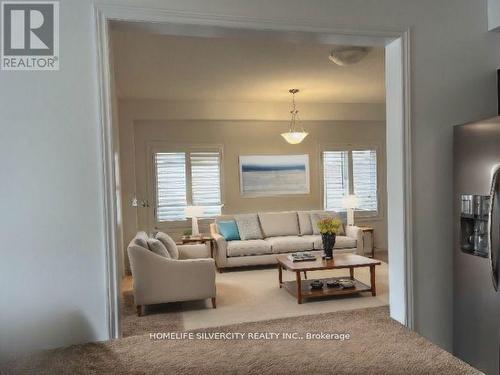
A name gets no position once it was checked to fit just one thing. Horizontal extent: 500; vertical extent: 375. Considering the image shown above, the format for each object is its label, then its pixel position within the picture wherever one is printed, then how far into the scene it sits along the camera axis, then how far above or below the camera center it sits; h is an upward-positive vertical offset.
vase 4.98 -0.87
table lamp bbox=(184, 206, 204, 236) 6.11 -0.51
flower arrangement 5.04 -0.65
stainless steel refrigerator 2.09 -0.42
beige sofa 5.82 -1.00
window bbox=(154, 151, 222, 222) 6.50 -0.01
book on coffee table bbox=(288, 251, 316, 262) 4.88 -1.04
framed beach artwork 6.91 +0.10
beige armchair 4.00 -1.04
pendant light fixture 5.81 +0.68
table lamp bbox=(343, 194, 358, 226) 6.64 -0.47
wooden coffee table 4.34 -1.13
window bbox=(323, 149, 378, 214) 7.23 +0.01
